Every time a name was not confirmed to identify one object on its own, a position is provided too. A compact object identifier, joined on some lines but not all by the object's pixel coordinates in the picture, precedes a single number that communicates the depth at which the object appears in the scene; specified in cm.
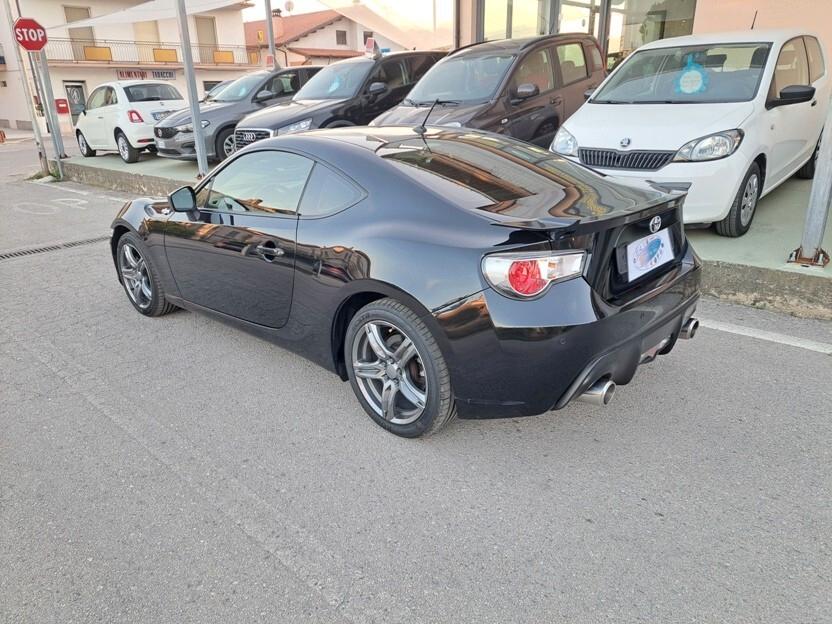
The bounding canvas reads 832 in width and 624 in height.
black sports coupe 250
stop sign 1127
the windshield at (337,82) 955
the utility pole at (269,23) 1960
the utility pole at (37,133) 1281
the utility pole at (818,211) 433
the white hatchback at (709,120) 492
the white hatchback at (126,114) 1259
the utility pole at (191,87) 860
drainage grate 689
